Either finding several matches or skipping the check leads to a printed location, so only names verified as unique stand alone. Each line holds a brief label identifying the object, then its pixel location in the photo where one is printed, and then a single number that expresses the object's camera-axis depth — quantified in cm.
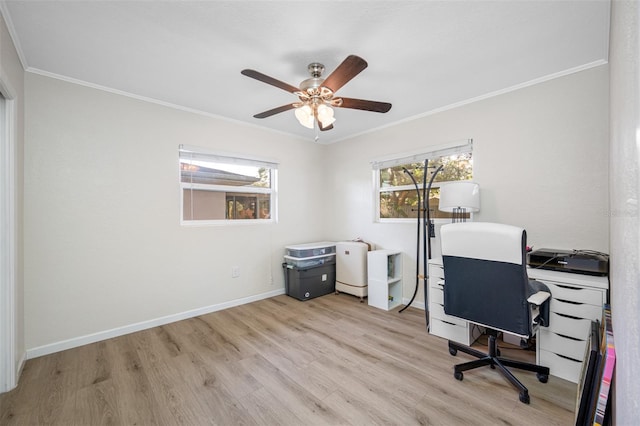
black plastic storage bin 368
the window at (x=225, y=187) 316
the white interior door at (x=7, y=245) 178
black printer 190
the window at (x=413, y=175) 303
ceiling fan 184
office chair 166
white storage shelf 332
